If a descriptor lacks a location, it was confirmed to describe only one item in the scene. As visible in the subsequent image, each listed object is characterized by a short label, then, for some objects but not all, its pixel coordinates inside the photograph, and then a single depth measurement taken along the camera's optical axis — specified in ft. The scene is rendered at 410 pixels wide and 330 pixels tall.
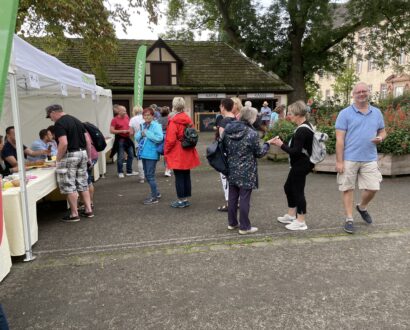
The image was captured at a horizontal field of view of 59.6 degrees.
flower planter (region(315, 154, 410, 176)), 25.44
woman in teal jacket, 19.69
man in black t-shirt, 15.98
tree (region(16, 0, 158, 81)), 39.47
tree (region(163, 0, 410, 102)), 66.95
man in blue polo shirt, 14.06
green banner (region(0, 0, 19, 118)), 5.83
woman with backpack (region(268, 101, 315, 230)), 14.19
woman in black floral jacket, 14.25
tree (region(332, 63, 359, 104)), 111.96
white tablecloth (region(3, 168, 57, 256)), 12.75
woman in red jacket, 18.30
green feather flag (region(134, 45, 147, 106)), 38.19
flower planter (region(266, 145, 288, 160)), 34.37
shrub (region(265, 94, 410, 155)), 25.17
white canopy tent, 13.05
